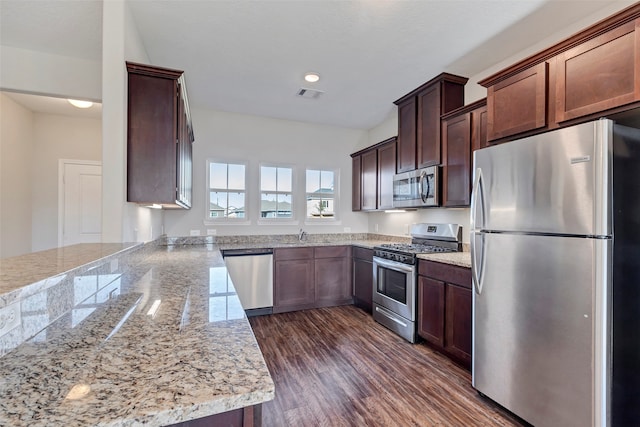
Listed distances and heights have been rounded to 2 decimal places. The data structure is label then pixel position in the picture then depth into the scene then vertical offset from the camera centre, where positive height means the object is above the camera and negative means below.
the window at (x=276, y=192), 4.52 +0.37
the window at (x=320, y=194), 4.82 +0.36
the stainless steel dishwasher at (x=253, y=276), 3.69 -0.80
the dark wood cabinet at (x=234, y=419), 0.69 -0.49
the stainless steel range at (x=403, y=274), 2.98 -0.65
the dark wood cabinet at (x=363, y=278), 3.84 -0.87
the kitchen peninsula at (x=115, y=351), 0.59 -0.39
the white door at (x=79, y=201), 4.32 +0.19
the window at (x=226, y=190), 4.25 +0.37
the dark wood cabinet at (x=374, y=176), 3.95 +0.60
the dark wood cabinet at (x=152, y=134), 2.13 +0.60
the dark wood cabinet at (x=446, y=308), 2.40 -0.83
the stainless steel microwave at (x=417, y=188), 3.08 +0.32
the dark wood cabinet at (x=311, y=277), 3.90 -0.87
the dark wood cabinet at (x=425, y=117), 3.06 +1.13
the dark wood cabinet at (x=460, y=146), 2.62 +0.67
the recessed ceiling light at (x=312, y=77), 3.13 +1.52
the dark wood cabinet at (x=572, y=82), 1.53 +0.84
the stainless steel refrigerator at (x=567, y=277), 1.45 -0.34
